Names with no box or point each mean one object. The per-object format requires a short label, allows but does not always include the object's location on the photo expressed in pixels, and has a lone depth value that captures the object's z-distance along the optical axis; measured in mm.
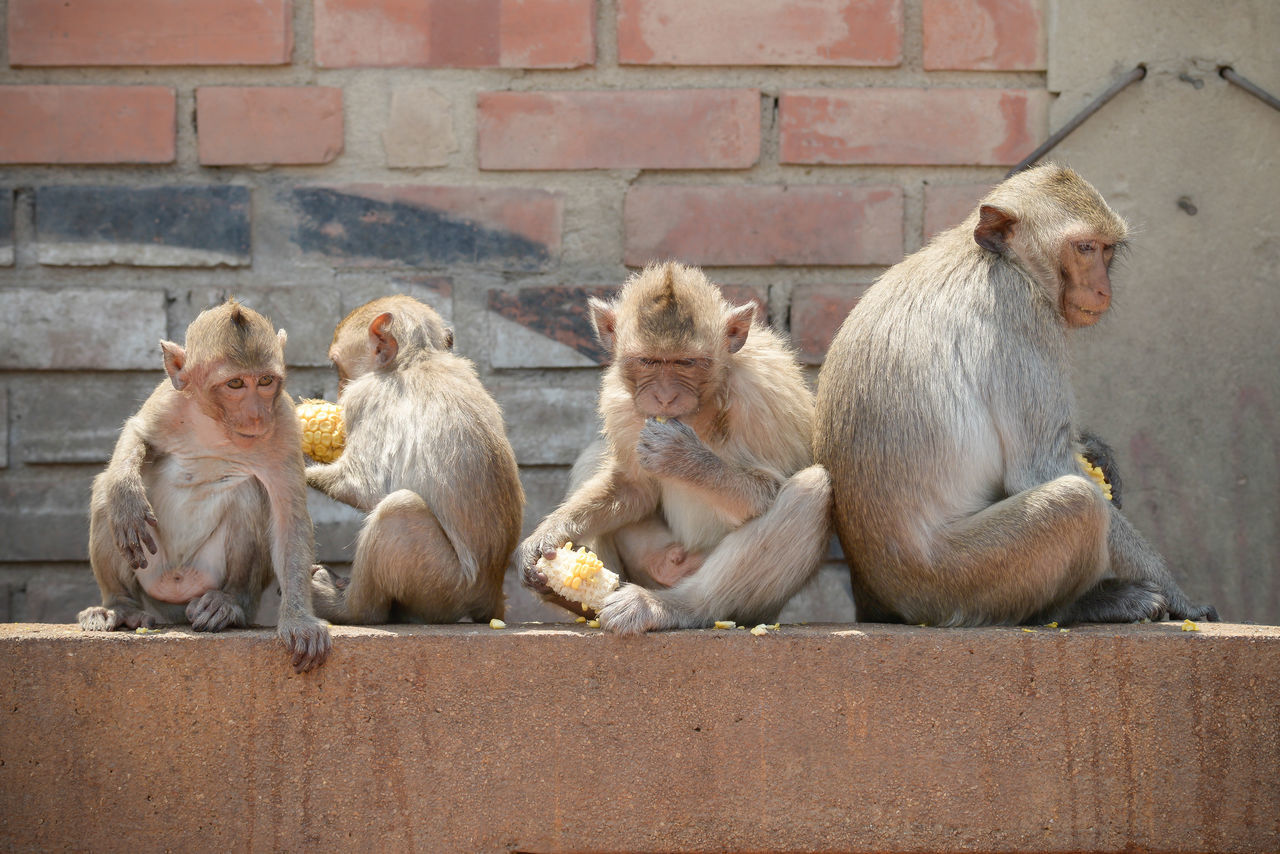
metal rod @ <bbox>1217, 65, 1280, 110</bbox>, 10094
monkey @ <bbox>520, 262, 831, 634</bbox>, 8086
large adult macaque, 8117
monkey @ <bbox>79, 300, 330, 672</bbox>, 8062
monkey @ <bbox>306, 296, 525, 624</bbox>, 8516
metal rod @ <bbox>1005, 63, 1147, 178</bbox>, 10148
